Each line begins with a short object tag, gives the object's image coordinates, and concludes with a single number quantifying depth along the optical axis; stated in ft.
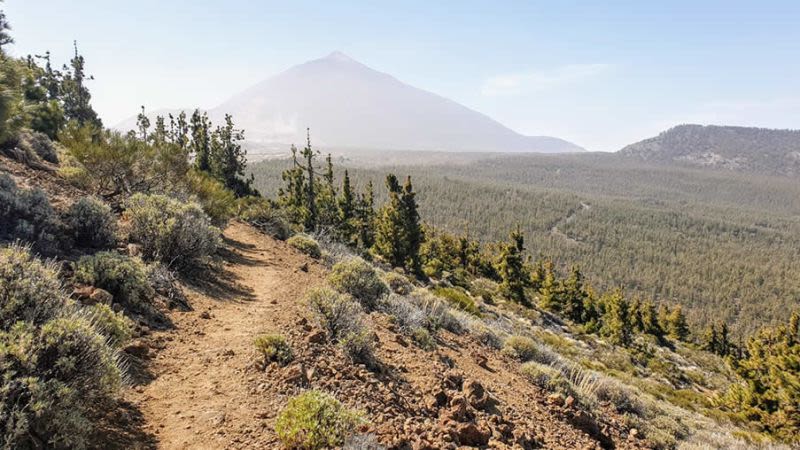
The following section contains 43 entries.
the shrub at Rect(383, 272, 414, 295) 45.35
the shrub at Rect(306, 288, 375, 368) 21.18
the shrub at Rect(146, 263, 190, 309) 25.35
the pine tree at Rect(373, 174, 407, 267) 121.29
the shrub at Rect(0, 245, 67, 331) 13.00
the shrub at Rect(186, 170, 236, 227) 51.03
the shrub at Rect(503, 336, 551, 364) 36.65
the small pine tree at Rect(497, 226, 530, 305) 141.90
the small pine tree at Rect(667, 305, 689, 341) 171.63
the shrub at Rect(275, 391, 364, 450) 13.33
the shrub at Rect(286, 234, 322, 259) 53.16
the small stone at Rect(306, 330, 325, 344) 21.42
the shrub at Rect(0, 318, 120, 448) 10.64
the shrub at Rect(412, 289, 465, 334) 34.60
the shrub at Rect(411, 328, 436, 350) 28.53
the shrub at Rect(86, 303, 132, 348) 16.79
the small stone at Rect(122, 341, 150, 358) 18.06
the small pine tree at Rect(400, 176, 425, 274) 120.98
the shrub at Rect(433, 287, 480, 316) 58.35
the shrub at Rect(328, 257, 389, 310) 33.27
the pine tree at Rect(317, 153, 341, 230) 131.13
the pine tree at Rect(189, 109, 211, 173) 121.82
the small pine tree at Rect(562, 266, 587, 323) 151.84
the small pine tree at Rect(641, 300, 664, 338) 160.86
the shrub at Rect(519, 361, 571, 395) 30.07
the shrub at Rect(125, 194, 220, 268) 29.76
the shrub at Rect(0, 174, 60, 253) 23.85
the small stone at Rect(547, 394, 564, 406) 27.48
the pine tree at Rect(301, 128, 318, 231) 123.54
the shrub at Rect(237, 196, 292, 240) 67.10
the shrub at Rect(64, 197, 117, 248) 27.14
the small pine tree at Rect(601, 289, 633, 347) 130.41
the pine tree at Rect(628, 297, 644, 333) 157.56
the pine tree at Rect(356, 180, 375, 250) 140.15
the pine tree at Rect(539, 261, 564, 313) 148.46
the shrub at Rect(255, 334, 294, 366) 18.47
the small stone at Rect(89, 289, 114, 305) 19.65
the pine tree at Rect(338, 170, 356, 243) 135.03
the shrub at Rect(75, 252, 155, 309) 21.53
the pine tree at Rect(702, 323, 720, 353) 166.09
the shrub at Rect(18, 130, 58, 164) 49.51
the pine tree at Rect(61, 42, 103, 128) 124.36
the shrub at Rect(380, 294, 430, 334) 30.86
